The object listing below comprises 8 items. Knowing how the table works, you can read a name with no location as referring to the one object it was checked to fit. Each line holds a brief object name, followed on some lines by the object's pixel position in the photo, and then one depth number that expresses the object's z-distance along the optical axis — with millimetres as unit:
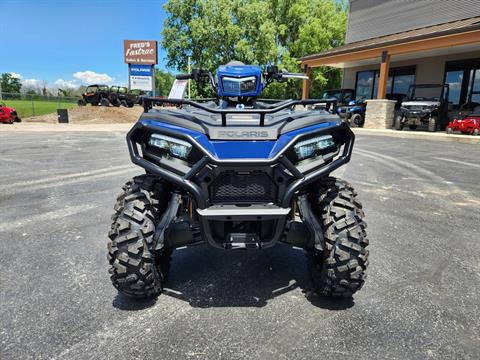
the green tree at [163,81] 109938
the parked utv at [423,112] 14922
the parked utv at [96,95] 28984
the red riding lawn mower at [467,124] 13039
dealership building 15156
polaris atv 2059
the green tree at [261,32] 30234
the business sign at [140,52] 32906
